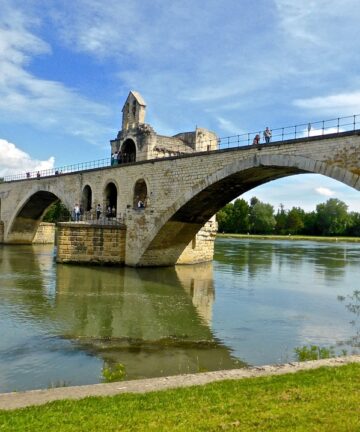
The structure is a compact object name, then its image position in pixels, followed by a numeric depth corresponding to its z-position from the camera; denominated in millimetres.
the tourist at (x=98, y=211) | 29644
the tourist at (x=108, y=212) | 29544
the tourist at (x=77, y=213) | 30500
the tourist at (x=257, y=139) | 20062
